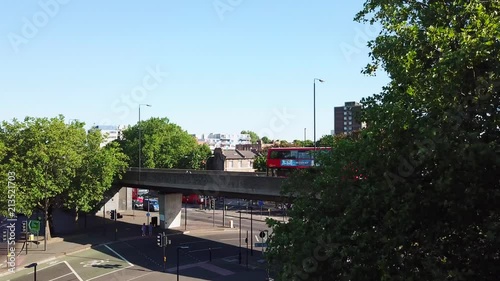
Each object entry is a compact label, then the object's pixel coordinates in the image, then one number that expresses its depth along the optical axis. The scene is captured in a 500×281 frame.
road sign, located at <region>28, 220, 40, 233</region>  40.19
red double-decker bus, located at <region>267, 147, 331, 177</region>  39.28
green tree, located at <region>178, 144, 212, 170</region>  78.88
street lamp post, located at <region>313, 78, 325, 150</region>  34.03
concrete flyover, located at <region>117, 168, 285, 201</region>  33.50
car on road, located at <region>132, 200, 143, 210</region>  74.44
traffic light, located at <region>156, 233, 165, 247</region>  32.22
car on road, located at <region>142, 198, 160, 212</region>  70.00
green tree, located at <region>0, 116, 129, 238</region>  38.56
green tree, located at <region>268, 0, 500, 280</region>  9.86
